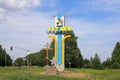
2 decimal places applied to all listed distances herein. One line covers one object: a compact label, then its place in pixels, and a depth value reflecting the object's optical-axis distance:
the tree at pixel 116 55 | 38.29
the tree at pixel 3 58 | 46.98
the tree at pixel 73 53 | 38.64
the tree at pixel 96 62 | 36.77
